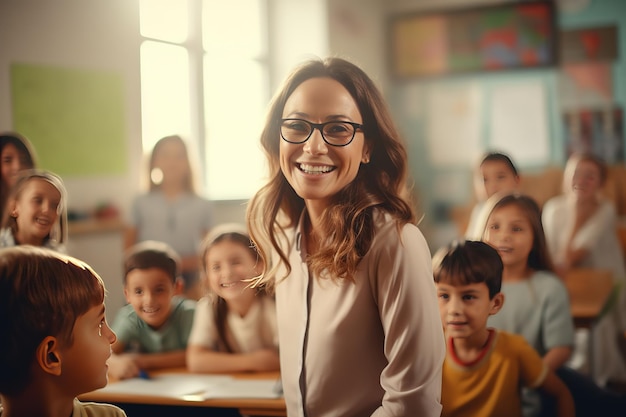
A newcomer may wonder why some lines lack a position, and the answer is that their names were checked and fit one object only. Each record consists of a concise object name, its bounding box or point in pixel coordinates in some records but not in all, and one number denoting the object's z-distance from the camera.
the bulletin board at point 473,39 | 5.75
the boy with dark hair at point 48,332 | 0.87
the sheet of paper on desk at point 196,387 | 1.49
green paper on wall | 2.73
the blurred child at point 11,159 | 1.43
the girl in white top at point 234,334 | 1.63
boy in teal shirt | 1.21
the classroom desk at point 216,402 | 1.44
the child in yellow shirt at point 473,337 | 1.09
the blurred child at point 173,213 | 2.89
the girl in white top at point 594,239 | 1.84
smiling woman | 0.98
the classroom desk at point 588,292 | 1.92
